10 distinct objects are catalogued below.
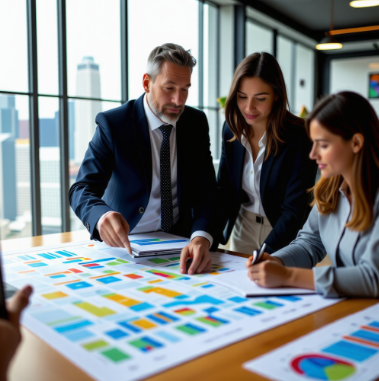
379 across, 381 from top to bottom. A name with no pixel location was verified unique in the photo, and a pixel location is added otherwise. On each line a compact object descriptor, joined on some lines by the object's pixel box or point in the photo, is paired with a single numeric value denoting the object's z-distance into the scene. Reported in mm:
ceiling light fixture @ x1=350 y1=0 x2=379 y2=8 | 4728
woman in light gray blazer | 1249
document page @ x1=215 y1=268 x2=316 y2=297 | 1248
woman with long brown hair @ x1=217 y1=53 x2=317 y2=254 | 1970
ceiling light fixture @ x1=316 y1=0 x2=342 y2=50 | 6793
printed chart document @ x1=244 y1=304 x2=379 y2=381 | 810
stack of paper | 1612
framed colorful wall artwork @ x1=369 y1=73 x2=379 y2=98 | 10567
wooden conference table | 806
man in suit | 1938
